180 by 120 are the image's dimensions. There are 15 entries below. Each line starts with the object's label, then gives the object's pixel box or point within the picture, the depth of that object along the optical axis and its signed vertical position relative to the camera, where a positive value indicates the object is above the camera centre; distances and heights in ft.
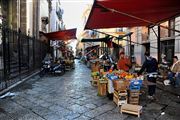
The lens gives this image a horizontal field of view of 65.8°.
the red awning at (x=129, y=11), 10.74 +4.13
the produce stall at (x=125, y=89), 12.77 -2.99
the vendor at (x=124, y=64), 18.48 -0.97
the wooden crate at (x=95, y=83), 19.61 -3.72
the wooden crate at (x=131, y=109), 11.03 -4.22
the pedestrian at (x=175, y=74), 17.55 -2.23
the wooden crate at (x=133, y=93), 12.83 -3.35
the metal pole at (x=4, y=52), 16.39 +0.56
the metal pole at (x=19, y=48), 21.14 +1.25
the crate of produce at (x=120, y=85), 12.82 -2.61
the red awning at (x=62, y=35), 36.37 +5.94
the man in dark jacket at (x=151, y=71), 14.47 -1.49
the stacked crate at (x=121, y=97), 12.74 -3.72
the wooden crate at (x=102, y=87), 15.53 -3.40
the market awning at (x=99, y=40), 35.18 +4.26
